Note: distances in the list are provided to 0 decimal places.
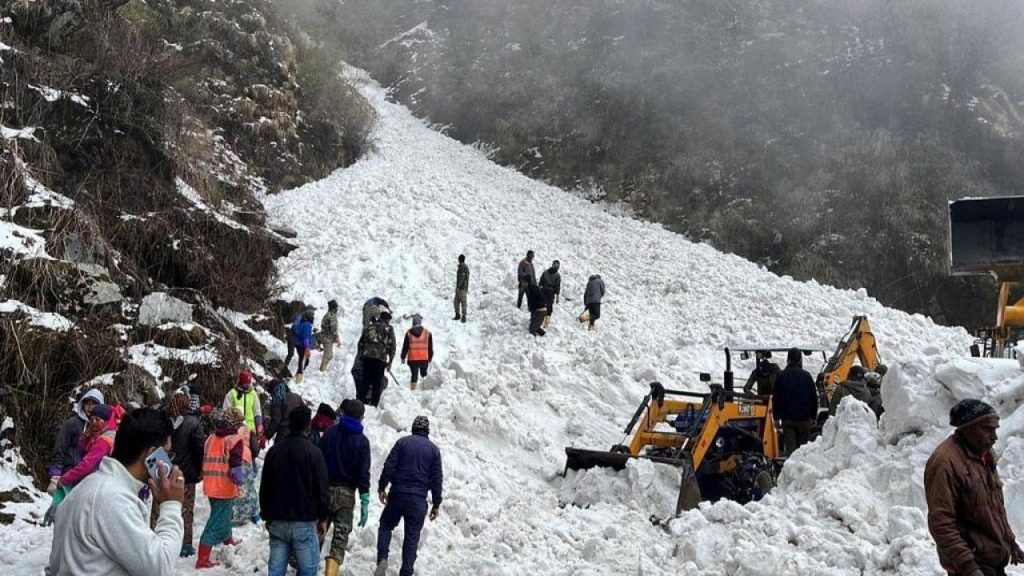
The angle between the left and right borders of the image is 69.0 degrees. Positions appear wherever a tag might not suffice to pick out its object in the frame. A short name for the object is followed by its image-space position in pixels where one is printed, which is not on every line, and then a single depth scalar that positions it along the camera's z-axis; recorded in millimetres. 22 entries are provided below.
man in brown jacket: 3449
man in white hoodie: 2637
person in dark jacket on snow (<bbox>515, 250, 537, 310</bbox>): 14359
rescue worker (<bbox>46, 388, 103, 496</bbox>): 6355
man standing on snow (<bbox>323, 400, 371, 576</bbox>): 5926
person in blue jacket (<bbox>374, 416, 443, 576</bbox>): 5934
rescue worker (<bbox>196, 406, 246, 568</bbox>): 6086
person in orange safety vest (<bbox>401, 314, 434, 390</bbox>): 11195
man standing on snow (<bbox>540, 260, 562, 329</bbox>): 14362
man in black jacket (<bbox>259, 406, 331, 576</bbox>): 5113
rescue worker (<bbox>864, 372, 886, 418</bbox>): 8695
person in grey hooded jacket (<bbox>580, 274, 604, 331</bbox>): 14578
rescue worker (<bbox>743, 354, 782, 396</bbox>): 11008
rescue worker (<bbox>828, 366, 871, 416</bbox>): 8938
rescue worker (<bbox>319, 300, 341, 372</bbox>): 12008
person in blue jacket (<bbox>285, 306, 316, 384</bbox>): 11562
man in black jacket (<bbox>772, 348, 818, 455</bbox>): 8859
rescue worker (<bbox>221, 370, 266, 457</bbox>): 7156
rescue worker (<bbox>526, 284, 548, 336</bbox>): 13831
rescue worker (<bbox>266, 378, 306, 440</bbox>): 7949
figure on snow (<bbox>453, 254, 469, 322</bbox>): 14398
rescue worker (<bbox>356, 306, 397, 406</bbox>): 10203
